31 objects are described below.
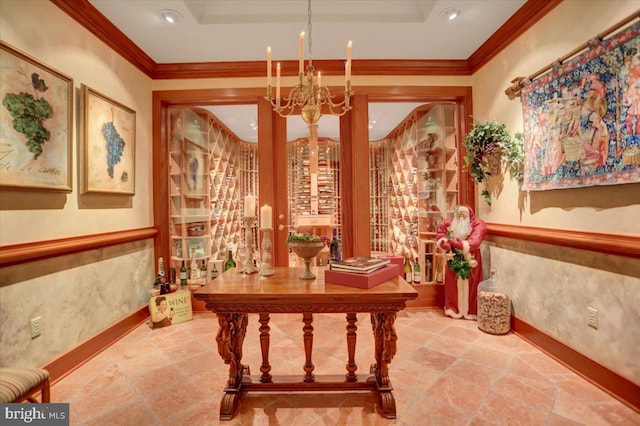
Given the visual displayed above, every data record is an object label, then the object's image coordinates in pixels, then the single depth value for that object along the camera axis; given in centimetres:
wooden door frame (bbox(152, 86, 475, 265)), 304
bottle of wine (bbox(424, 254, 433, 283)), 315
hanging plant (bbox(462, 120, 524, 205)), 240
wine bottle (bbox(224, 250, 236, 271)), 312
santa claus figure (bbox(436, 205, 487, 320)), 259
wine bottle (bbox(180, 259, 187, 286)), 305
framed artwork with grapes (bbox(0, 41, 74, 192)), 159
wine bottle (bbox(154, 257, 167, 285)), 288
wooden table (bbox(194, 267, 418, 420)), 137
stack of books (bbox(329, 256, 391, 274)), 146
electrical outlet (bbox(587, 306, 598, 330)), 176
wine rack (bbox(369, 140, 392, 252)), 326
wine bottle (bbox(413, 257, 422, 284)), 313
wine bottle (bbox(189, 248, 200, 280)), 315
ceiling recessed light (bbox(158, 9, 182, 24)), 223
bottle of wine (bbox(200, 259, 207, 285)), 319
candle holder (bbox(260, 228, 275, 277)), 170
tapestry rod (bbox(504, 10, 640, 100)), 153
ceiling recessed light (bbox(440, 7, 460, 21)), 225
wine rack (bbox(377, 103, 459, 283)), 315
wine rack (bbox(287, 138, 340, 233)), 314
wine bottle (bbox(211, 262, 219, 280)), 319
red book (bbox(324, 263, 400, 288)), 142
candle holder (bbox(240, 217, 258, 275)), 172
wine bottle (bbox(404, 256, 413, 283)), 316
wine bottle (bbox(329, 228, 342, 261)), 263
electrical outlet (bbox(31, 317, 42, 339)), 174
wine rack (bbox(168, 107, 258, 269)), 319
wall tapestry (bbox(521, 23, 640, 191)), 153
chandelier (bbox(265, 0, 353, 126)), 160
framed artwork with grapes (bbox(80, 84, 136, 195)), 213
